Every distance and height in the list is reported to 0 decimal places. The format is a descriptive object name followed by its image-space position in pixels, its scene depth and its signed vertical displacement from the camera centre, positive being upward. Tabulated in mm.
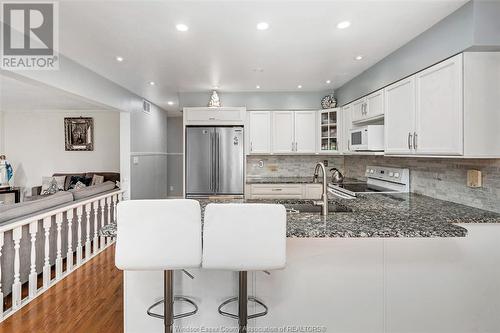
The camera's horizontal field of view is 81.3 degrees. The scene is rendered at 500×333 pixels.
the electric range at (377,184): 3260 -239
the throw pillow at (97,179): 6086 -298
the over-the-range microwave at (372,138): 3250 +312
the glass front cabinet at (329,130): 4645 +569
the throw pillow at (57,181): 6121 -360
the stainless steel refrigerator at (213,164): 4707 +20
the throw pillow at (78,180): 6168 -332
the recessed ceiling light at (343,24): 2299 +1128
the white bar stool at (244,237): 1458 -361
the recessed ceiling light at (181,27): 2328 +1121
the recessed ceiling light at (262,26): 2305 +1124
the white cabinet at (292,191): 4570 -407
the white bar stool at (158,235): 1469 -356
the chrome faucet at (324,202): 1954 -249
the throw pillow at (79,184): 5709 -373
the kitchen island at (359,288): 1814 -772
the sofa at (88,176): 6147 -253
